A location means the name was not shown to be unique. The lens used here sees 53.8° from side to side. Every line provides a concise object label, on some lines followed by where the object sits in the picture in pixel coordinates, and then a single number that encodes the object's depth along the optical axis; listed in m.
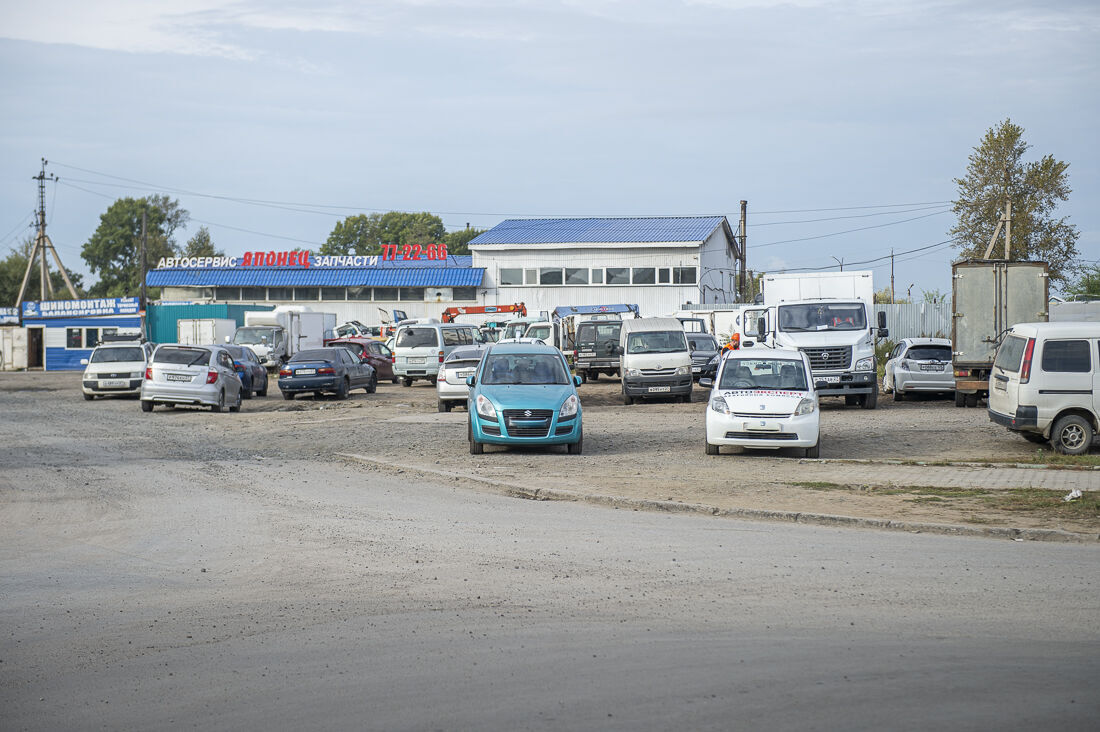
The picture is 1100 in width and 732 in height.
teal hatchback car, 17.28
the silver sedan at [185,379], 26.67
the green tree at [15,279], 94.00
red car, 41.38
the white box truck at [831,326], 25.41
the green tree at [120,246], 115.19
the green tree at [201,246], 117.12
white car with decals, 16.95
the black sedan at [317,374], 32.12
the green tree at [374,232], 119.12
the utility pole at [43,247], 70.19
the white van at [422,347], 37.66
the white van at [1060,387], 16.72
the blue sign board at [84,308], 59.41
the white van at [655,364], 29.73
